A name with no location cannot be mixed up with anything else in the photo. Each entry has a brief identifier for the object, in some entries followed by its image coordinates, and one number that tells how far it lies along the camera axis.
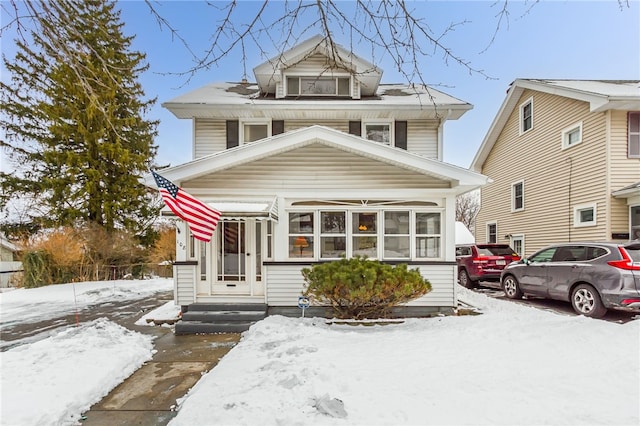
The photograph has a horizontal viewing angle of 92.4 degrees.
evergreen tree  13.53
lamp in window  7.27
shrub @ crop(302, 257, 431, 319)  5.94
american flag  5.55
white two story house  7.01
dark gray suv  6.03
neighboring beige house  9.75
